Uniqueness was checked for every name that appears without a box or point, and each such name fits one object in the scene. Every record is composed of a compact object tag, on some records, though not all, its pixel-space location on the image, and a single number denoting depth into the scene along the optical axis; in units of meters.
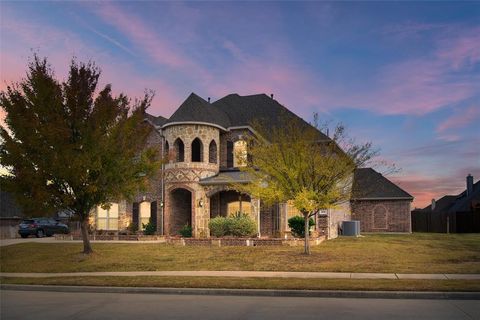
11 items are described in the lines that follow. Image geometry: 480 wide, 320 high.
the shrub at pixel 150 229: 32.06
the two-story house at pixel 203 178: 29.95
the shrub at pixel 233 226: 26.84
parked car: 35.38
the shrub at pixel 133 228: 32.72
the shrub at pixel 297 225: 26.84
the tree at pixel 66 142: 19.38
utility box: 34.56
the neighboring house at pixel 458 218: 39.06
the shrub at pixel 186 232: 29.46
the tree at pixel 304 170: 19.97
